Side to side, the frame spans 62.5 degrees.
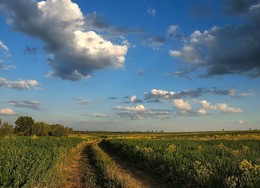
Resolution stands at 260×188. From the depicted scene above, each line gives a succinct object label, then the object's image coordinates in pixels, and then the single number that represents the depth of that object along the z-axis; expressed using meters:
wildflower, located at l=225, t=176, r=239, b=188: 7.20
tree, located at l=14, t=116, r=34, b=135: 76.96
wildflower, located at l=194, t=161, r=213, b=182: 8.53
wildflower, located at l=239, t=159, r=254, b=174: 7.93
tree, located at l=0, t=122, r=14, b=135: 65.95
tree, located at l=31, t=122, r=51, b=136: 75.08
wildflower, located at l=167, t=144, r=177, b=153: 15.27
